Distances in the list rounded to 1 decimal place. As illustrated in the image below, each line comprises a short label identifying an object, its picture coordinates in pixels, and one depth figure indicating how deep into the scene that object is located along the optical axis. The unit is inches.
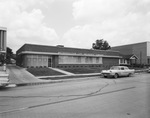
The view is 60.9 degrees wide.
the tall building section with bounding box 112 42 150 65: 1817.4
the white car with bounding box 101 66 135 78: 641.6
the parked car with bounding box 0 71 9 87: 376.8
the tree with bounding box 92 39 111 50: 2787.6
